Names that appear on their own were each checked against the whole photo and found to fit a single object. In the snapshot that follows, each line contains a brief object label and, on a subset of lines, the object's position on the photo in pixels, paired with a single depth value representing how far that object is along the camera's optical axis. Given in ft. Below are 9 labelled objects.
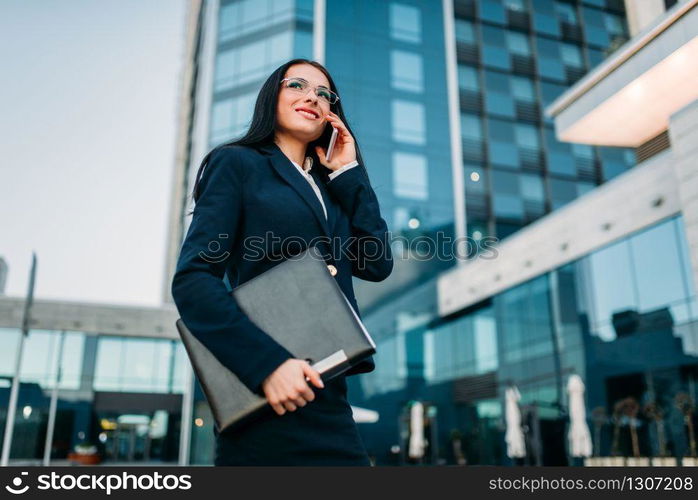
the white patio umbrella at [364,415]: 67.26
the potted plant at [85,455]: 89.81
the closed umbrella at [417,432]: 75.46
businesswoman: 5.04
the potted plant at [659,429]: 54.03
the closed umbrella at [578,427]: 54.44
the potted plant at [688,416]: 51.34
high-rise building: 63.93
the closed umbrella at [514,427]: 64.80
